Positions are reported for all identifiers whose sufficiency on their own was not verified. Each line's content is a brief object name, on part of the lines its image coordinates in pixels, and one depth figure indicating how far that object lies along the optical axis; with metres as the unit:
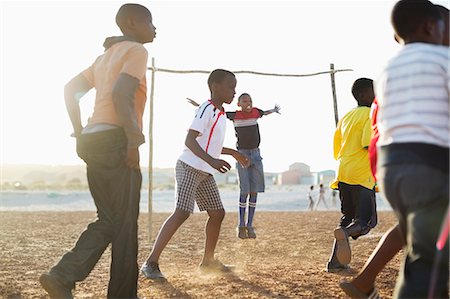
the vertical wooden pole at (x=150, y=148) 8.91
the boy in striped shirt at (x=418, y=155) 2.67
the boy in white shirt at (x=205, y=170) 5.52
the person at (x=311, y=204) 32.97
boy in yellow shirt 5.66
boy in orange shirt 3.96
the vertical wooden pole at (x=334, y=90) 8.38
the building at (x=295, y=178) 116.88
